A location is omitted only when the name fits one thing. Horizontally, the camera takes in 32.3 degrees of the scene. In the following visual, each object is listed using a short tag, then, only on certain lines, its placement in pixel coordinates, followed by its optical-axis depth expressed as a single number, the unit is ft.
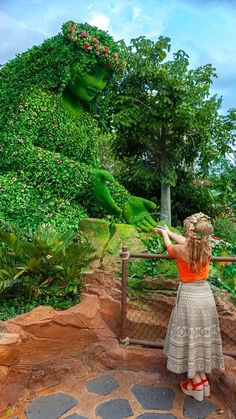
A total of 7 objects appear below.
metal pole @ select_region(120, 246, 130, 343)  12.66
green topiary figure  18.29
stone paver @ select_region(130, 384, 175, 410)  10.96
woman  10.31
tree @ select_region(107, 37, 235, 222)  28.12
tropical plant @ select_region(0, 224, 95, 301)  13.41
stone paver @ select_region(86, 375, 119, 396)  11.55
